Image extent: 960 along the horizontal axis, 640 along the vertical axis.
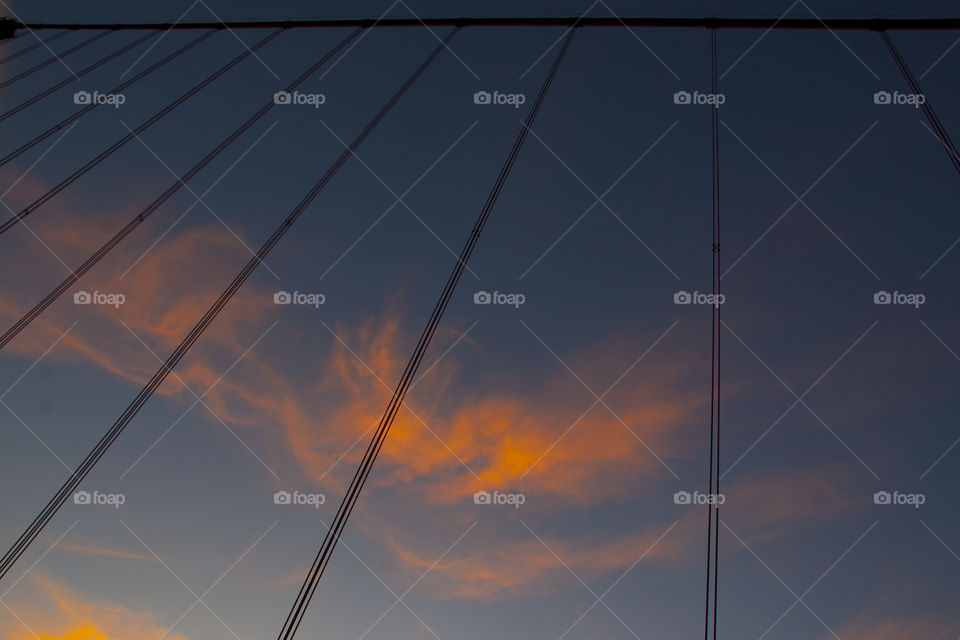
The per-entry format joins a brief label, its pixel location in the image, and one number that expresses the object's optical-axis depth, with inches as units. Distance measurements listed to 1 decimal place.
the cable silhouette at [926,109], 379.9
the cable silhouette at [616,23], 474.9
